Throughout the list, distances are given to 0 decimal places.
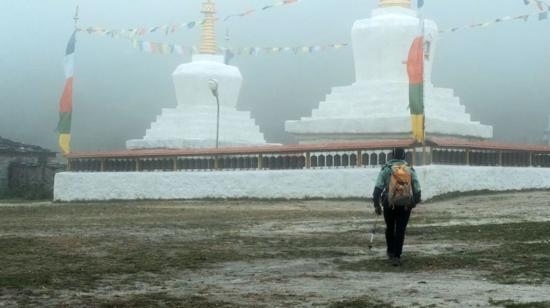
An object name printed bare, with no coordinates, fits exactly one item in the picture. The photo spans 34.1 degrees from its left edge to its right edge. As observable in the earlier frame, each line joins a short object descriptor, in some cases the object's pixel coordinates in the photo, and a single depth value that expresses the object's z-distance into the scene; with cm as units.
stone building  4797
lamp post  3544
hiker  1137
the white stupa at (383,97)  3459
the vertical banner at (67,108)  4103
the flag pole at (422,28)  2919
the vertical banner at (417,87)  2891
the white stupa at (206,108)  4438
